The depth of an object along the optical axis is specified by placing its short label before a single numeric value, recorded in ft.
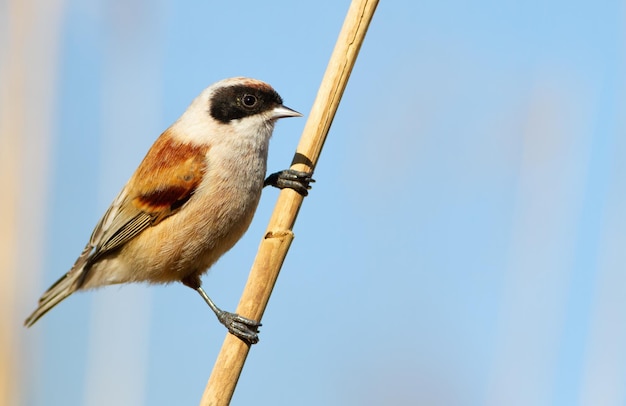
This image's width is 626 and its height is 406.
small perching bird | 19.36
